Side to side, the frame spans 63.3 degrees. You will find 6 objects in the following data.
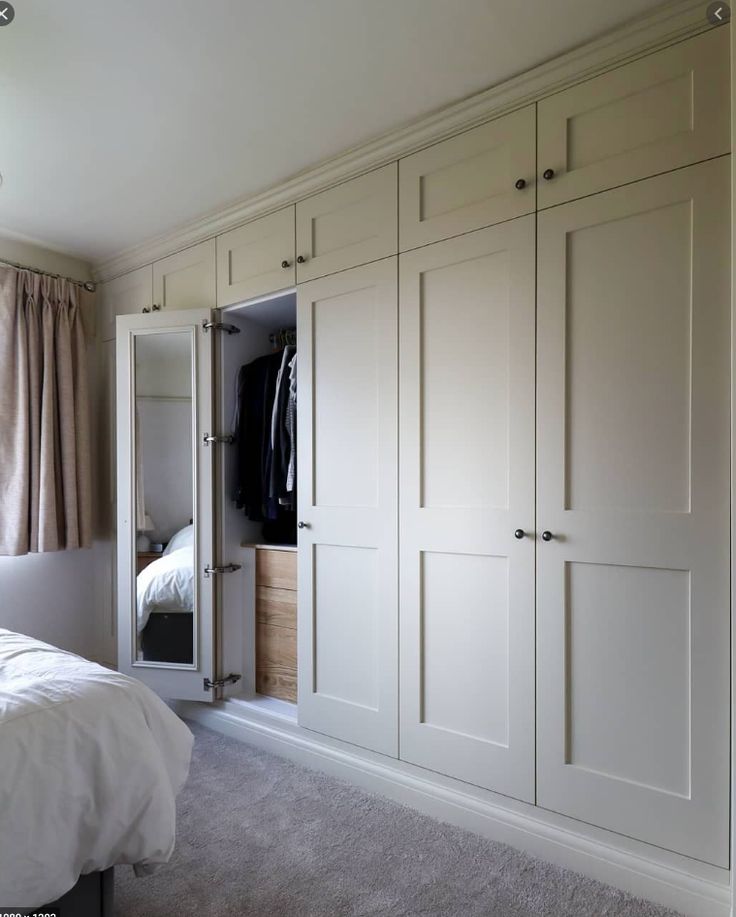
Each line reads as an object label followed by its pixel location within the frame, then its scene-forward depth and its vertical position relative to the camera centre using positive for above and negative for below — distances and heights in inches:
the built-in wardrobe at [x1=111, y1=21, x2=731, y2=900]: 64.4 +0.4
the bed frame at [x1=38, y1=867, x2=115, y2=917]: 54.6 -42.0
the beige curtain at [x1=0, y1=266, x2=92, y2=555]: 124.0 +8.0
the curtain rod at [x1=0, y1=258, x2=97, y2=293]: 127.6 +40.7
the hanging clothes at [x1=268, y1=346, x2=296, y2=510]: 108.7 +1.8
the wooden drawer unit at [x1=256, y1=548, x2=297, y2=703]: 111.2 -31.9
